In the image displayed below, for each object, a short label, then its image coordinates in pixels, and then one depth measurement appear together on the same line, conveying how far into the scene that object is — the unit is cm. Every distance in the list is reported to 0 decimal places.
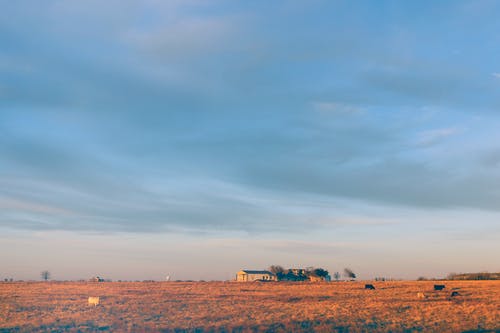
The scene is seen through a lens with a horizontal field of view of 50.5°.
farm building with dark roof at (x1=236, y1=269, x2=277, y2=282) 14175
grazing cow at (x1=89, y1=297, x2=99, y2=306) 4609
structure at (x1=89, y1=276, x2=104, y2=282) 12189
